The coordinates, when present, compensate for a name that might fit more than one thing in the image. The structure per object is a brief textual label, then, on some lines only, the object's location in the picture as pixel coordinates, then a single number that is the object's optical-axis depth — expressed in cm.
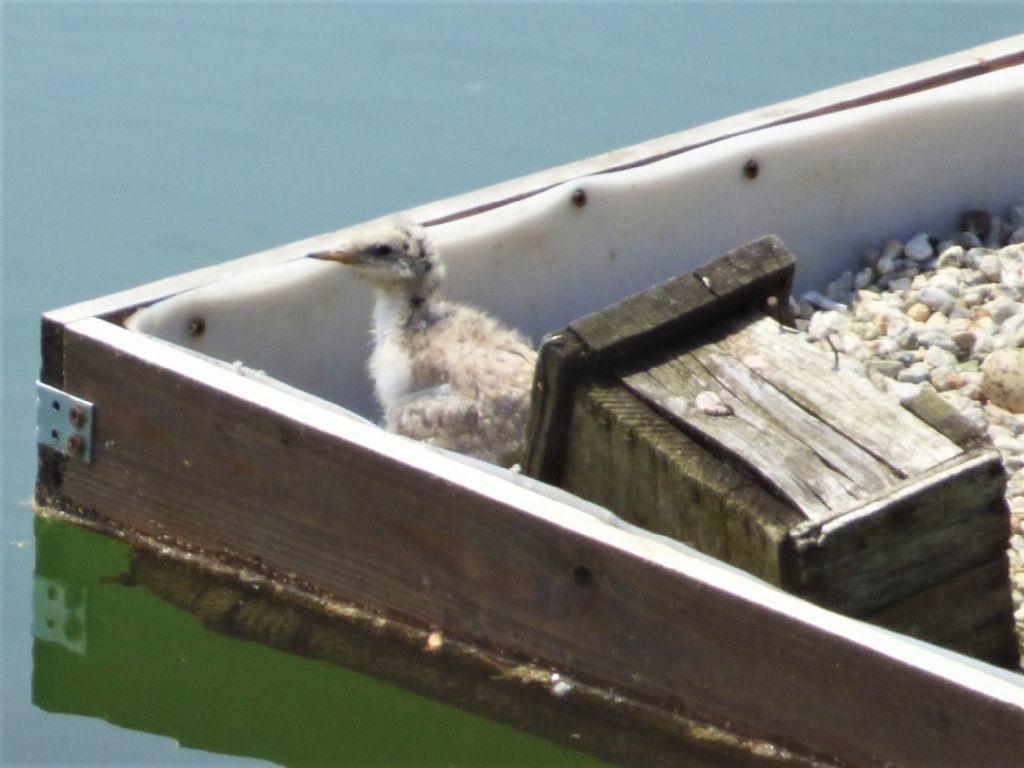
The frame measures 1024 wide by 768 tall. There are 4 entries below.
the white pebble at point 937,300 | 1141
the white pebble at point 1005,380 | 1029
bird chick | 941
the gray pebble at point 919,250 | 1185
